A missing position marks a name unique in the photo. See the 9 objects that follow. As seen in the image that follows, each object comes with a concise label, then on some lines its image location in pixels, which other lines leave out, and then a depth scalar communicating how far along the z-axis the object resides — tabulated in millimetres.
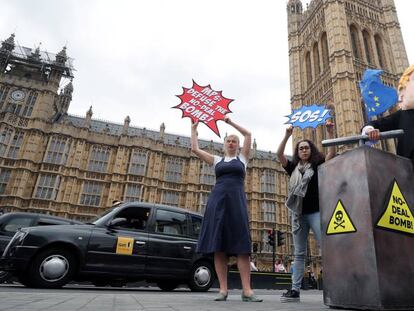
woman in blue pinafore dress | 3238
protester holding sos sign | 3697
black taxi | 4777
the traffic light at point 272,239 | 17172
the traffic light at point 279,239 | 17453
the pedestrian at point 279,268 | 17611
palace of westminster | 25125
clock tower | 26703
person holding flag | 2750
